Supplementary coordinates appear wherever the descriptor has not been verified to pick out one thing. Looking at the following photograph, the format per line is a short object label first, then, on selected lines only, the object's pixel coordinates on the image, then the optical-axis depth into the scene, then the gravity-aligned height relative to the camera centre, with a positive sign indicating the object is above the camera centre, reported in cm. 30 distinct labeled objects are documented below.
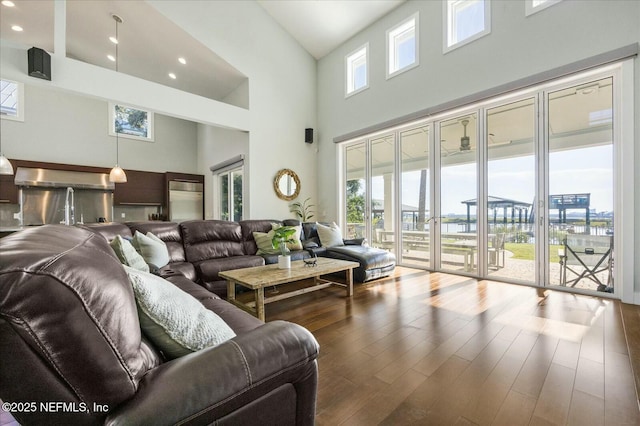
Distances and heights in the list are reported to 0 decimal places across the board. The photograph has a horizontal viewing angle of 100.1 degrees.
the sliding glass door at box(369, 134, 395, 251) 536 +42
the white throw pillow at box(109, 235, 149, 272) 196 -32
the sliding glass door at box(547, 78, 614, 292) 317 +31
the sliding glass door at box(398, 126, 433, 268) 480 +24
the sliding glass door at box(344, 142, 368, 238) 592 +49
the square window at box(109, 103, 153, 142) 710 +244
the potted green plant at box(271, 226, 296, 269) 301 -35
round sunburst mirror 599 +62
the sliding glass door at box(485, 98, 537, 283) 369 +28
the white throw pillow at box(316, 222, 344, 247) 464 -43
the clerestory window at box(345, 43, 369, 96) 566 +312
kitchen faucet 580 +5
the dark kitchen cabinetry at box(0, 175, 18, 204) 540 +45
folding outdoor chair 316 -60
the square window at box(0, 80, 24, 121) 573 +243
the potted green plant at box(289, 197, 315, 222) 634 +6
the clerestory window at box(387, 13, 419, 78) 478 +309
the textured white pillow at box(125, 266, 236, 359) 89 -38
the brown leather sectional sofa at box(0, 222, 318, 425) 57 -40
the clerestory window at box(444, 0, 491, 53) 395 +294
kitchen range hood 563 +75
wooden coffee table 252 -65
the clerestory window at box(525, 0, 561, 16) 341 +265
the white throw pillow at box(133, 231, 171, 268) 283 -40
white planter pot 304 -59
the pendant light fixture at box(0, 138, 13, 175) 359 +61
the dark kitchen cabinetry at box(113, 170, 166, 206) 680 +58
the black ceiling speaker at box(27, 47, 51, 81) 326 +184
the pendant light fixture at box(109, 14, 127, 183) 525 +71
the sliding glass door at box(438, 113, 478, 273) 423 +29
